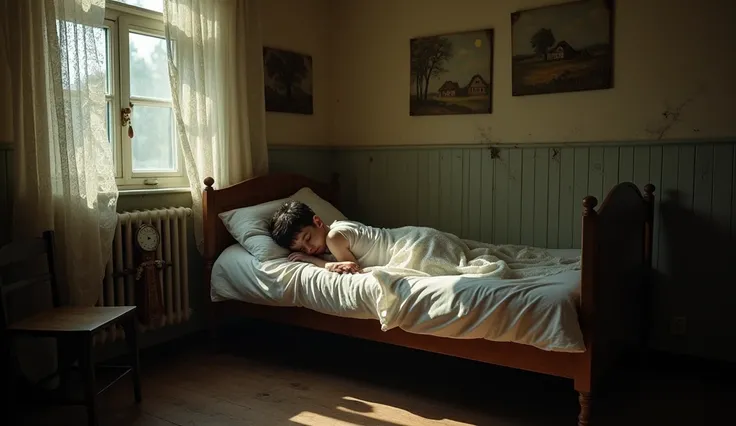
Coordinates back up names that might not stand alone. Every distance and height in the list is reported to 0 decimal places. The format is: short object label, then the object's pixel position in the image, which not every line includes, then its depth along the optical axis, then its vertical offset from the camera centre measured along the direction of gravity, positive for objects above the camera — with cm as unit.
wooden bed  221 -59
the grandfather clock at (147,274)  300 -54
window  306 +35
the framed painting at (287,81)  383 +55
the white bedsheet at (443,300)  223 -57
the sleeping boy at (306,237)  303 -37
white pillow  309 -32
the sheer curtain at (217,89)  321 +42
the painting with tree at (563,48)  322 +63
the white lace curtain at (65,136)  251 +13
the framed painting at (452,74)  364 +55
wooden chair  220 -59
